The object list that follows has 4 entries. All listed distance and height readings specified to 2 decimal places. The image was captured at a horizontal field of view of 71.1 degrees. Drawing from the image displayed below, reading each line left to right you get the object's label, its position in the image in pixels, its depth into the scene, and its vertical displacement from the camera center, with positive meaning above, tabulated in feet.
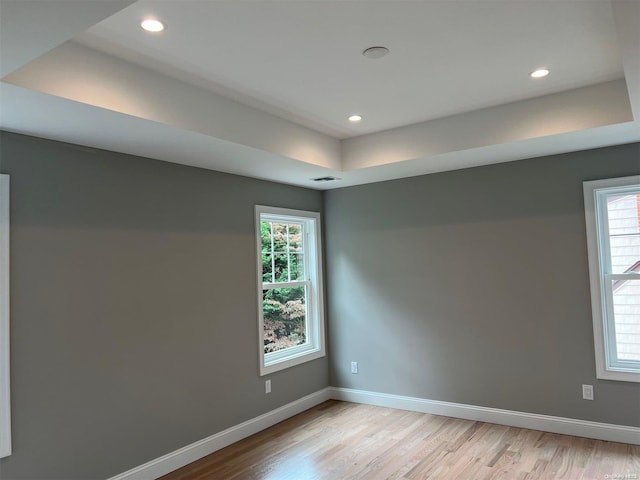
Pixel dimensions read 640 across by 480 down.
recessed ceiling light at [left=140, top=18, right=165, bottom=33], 6.79 +3.78
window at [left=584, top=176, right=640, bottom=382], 11.66 -0.53
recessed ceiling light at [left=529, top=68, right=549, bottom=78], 9.23 +3.83
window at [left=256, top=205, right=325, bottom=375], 14.37 -0.79
